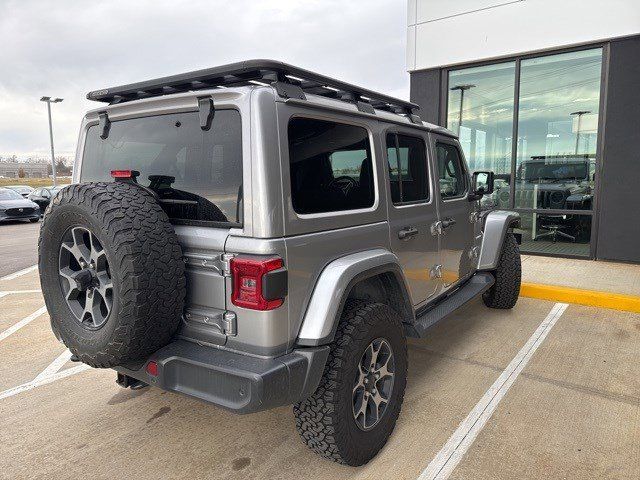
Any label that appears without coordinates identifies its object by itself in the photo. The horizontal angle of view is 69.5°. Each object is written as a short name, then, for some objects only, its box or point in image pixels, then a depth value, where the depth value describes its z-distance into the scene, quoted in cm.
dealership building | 705
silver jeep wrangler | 208
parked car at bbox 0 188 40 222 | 1661
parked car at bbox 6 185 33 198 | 2397
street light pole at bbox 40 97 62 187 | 2969
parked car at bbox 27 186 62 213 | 2174
